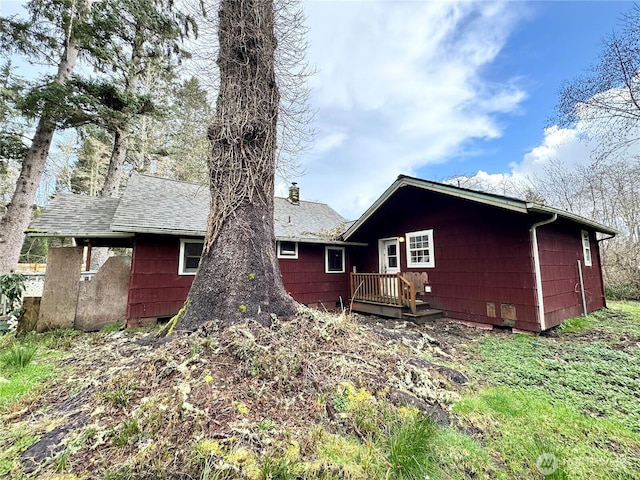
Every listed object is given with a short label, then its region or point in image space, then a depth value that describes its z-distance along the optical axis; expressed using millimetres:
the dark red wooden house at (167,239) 6691
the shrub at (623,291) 11154
